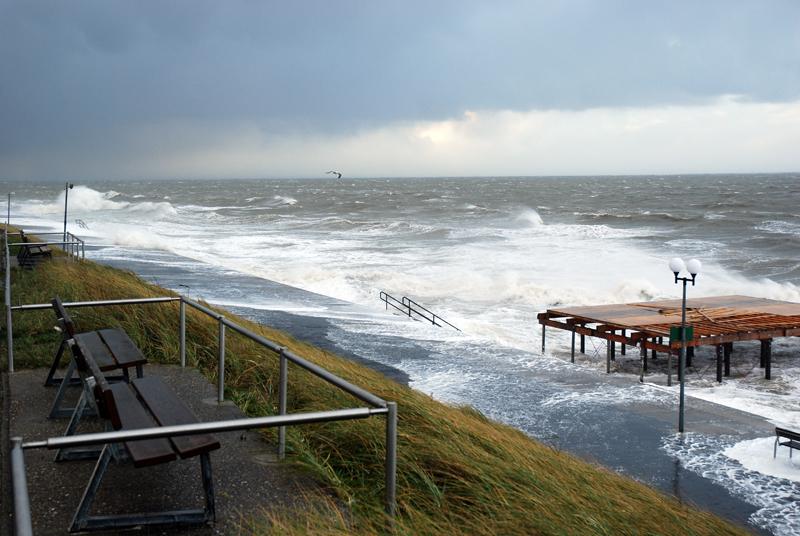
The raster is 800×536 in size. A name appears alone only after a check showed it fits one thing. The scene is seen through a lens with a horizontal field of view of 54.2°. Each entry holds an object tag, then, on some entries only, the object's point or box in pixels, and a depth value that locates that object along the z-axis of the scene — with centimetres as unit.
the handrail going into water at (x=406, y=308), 2254
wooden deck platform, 1827
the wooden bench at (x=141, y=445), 413
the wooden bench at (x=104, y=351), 608
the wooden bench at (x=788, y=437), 1053
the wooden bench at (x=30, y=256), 1836
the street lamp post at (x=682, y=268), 1326
